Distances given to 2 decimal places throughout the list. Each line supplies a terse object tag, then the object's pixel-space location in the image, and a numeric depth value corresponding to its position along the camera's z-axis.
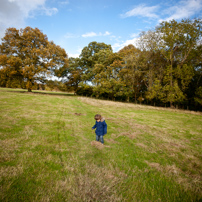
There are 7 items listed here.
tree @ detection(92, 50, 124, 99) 27.71
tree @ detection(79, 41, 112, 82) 36.95
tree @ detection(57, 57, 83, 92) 38.66
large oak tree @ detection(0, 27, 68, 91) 23.39
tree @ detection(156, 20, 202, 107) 21.83
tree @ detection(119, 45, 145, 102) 26.55
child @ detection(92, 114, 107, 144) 5.10
